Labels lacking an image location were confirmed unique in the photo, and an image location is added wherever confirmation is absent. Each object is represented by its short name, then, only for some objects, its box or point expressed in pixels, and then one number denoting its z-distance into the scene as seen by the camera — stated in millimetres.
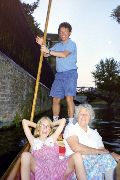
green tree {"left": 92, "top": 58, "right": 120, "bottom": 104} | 29934
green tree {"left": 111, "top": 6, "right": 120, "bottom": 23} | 14420
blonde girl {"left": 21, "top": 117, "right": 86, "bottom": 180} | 1728
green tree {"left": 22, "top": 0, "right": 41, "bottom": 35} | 10985
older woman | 1861
